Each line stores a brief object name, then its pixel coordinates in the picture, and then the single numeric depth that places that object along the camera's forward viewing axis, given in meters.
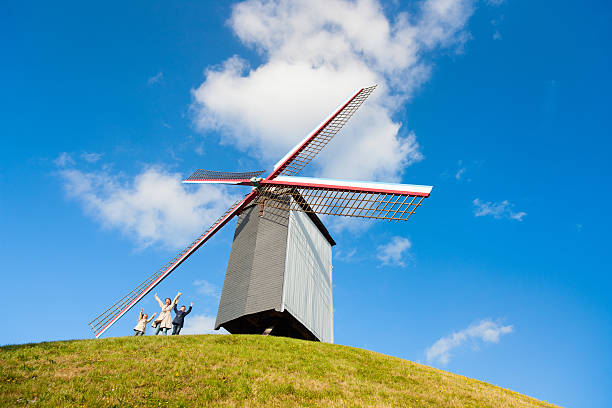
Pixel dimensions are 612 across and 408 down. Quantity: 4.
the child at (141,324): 20.56
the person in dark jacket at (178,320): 20.81
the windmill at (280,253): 22.48
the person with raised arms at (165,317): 20.73
